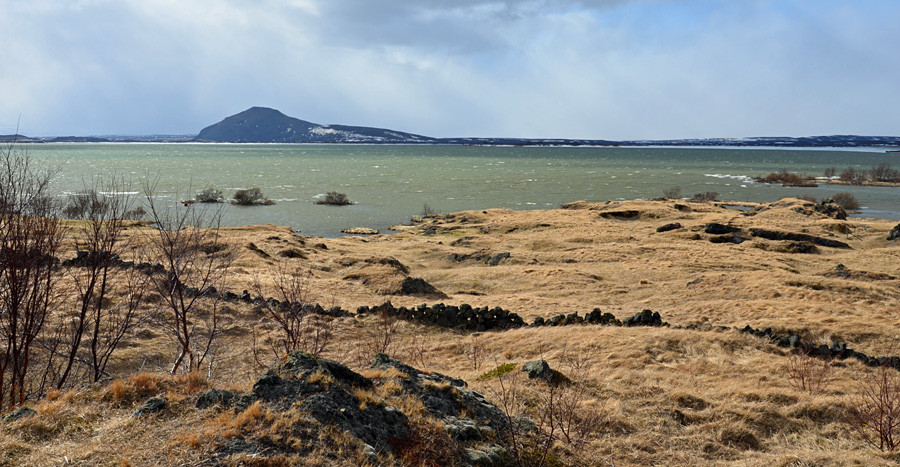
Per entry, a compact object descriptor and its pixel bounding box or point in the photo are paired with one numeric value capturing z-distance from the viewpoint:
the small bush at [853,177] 113.62
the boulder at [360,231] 57.44
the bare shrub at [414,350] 15.72
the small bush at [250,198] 76.00
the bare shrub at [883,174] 116.94
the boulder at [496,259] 37.09
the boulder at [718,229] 45.62
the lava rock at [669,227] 48.69
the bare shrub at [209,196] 77.69
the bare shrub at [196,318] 12.89
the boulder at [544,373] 12.41
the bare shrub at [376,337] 16.06
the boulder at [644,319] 19.12
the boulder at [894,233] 43.09
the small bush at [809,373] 12.45
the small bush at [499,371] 13.16
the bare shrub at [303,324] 15.28
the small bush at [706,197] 81.88
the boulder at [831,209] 56.39
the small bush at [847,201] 74.25
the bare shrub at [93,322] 11.41
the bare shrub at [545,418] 8.05
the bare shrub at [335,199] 78.38
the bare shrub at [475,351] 15.62
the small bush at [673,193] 89.78
